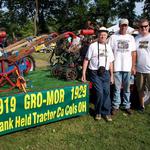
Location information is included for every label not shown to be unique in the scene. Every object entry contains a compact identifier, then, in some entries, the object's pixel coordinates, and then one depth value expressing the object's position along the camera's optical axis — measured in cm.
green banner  325
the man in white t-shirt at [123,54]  388
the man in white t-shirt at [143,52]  396
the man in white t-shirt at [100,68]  371
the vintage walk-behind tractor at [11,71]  359
